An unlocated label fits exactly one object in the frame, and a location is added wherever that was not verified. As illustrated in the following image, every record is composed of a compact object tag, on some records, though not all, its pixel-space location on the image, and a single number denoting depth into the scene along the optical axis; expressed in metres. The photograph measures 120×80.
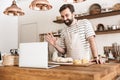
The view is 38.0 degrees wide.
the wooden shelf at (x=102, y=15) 3.91
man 2.20
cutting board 1.50
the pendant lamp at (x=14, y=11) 3.04
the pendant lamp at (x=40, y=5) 2.54
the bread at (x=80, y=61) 1.60
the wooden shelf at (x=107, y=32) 3.90
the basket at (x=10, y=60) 1.71
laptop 1.41
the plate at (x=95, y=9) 4.14
